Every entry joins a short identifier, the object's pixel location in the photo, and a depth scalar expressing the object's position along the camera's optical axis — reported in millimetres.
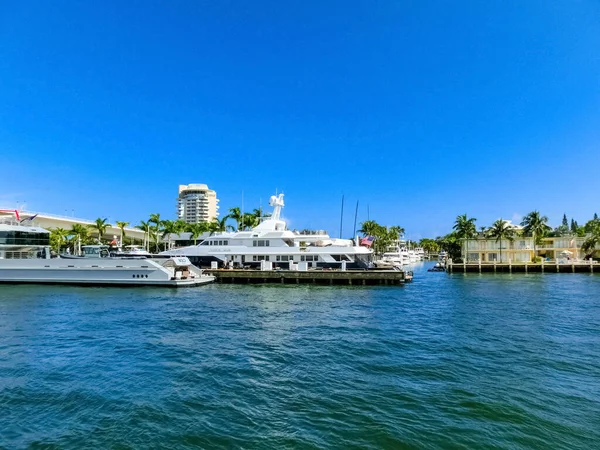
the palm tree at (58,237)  72169
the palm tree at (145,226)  70000
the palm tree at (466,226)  79938
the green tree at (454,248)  87531
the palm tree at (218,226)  71688
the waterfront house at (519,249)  73062
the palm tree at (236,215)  69188
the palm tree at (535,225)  73250
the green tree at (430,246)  174125
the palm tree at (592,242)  73625
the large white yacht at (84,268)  38125
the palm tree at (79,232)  74856
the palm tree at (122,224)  70212
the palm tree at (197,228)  70500
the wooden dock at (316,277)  41469
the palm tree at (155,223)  70312
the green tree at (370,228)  103206
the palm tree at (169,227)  71000
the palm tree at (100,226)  71188
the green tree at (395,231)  120138
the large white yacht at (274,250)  45156
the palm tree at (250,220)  71581
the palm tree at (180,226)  71938
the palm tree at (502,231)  72188
